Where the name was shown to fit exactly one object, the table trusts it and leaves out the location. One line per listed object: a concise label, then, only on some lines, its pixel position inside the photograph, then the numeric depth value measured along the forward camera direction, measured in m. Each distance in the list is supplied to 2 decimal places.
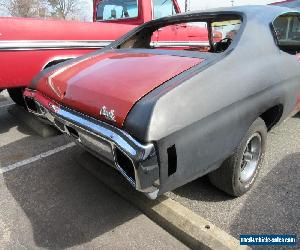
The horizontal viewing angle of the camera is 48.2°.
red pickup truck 3.85
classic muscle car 1.91
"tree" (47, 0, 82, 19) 39.38
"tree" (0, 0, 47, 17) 32.44
